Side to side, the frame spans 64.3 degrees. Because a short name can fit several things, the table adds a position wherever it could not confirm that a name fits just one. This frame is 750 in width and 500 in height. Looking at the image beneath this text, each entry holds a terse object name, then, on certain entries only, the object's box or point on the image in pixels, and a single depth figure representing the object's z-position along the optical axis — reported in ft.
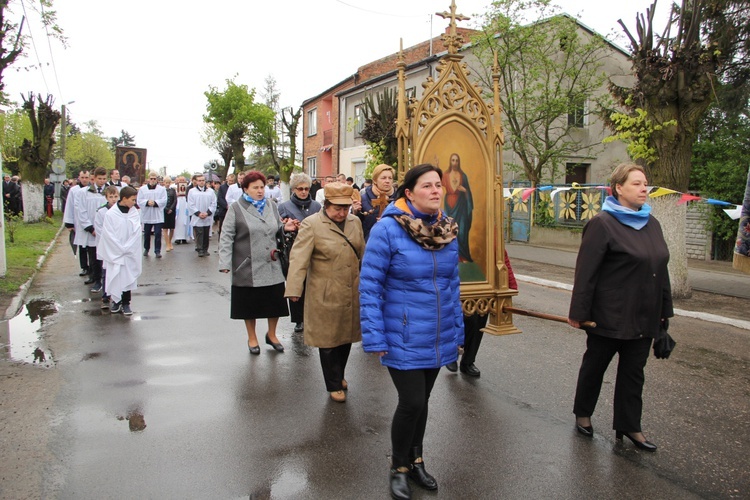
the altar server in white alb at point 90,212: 33.12
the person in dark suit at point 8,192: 85.95
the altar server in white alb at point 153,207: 45.85
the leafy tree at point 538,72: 60.49
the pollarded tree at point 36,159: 78.23
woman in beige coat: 15.79
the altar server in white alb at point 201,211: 48.21
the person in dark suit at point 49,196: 96.78
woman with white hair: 21.49
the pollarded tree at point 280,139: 135.23
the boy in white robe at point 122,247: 26.68
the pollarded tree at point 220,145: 161.52
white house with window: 72.59
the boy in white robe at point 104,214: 27.61
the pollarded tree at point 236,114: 146.38
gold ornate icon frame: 16.75
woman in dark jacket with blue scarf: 13.07
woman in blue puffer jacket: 10.92
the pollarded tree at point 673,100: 31.94
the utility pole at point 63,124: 127.13
